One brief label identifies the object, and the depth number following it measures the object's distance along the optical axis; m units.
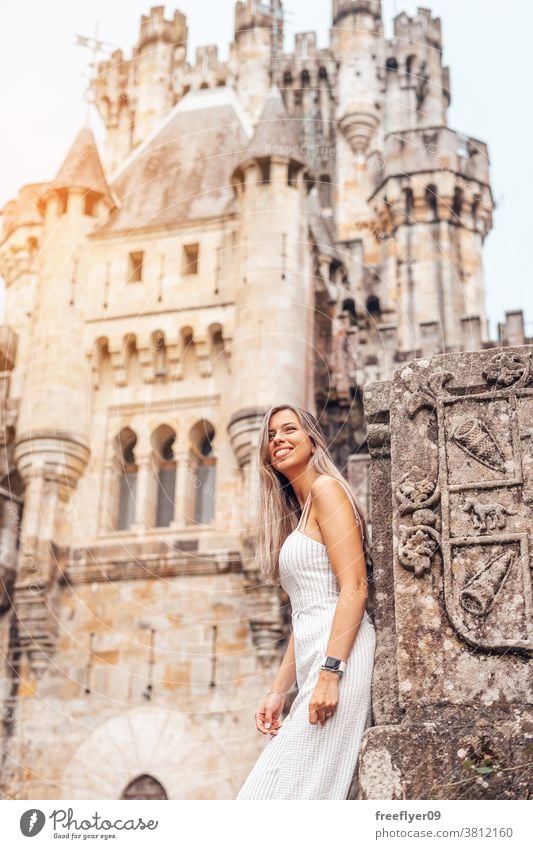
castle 17.22
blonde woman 4.33
